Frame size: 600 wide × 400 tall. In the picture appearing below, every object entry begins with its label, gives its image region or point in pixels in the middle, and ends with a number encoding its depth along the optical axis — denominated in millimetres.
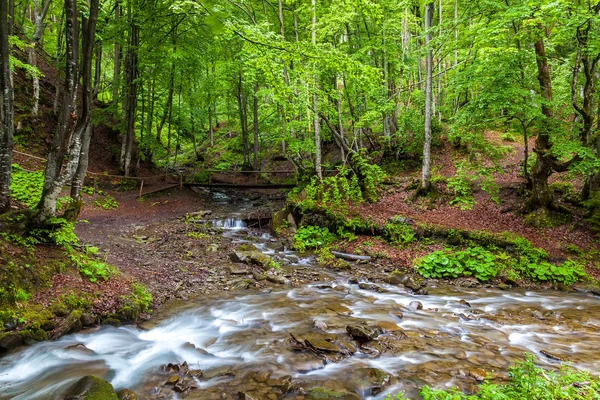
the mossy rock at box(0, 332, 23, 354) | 4422
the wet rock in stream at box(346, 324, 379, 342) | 5270
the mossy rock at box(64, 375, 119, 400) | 3387
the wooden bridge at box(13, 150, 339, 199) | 17125
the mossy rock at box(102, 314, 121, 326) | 5480
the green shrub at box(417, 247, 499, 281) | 9148
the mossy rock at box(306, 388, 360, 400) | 3710
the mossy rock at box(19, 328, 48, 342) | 4600
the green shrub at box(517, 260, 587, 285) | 8555
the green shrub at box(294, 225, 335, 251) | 11914
